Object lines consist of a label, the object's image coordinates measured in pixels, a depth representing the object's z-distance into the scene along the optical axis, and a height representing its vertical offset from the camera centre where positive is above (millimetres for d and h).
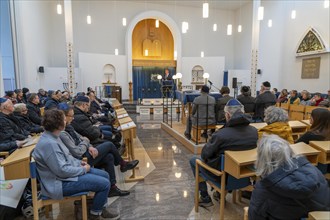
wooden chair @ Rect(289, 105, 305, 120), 5761 -715
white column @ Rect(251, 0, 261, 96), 9750 +1971
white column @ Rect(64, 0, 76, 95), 8219 +1662
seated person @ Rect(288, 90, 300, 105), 7017 -362
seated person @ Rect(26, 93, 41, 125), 3788 -393
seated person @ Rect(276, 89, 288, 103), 7574 -390
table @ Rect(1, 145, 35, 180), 1676 -616
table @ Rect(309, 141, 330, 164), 1843 -532
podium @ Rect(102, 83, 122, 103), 10500 -202
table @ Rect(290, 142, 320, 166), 1813 -545
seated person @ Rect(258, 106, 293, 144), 2246 -398
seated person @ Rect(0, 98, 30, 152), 2594 -540
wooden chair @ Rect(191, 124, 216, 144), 4164 -894
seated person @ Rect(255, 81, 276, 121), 4633 -316
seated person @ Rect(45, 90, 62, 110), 4722 -227
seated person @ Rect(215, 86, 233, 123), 4407 -358
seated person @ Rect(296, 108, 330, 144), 2029 -379
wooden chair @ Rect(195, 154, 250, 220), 1941 -881
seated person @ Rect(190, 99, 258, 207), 1973 -478
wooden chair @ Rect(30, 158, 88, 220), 1702 -929
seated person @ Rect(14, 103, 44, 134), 3262 -489
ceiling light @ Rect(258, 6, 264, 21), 6051 +2044
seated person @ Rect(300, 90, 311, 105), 6909 -354
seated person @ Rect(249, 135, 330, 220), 1105 -497
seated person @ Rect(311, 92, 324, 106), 5988 -394
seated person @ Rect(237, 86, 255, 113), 4723 -290
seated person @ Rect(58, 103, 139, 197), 2219 -732
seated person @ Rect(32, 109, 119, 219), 1712 -663
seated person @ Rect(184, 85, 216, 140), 4090 -435
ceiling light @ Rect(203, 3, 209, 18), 4728 +1678
